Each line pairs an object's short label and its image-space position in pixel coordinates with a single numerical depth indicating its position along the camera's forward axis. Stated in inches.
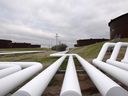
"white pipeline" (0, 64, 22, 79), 84.6
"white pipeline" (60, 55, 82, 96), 46.5
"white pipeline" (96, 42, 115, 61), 175.2
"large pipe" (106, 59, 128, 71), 110.9
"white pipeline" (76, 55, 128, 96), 46.3
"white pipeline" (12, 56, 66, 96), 46.4
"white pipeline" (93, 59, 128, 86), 69.6
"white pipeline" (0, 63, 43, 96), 55.1
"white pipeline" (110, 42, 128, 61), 166.8
